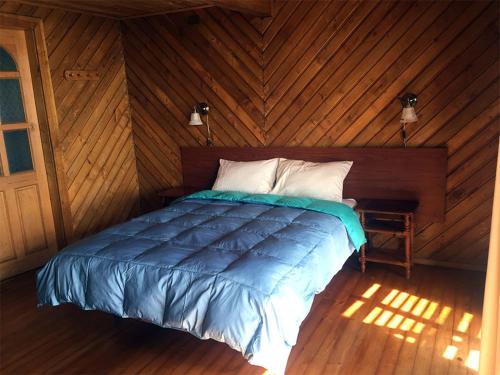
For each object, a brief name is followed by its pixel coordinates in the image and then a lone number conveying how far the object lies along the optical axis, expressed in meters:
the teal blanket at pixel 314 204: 2.97
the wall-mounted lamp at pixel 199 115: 3.94
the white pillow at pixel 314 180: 3.34
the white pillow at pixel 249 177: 3.65
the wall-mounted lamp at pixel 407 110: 3.11
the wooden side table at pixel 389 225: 3.15
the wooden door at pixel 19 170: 3.50
